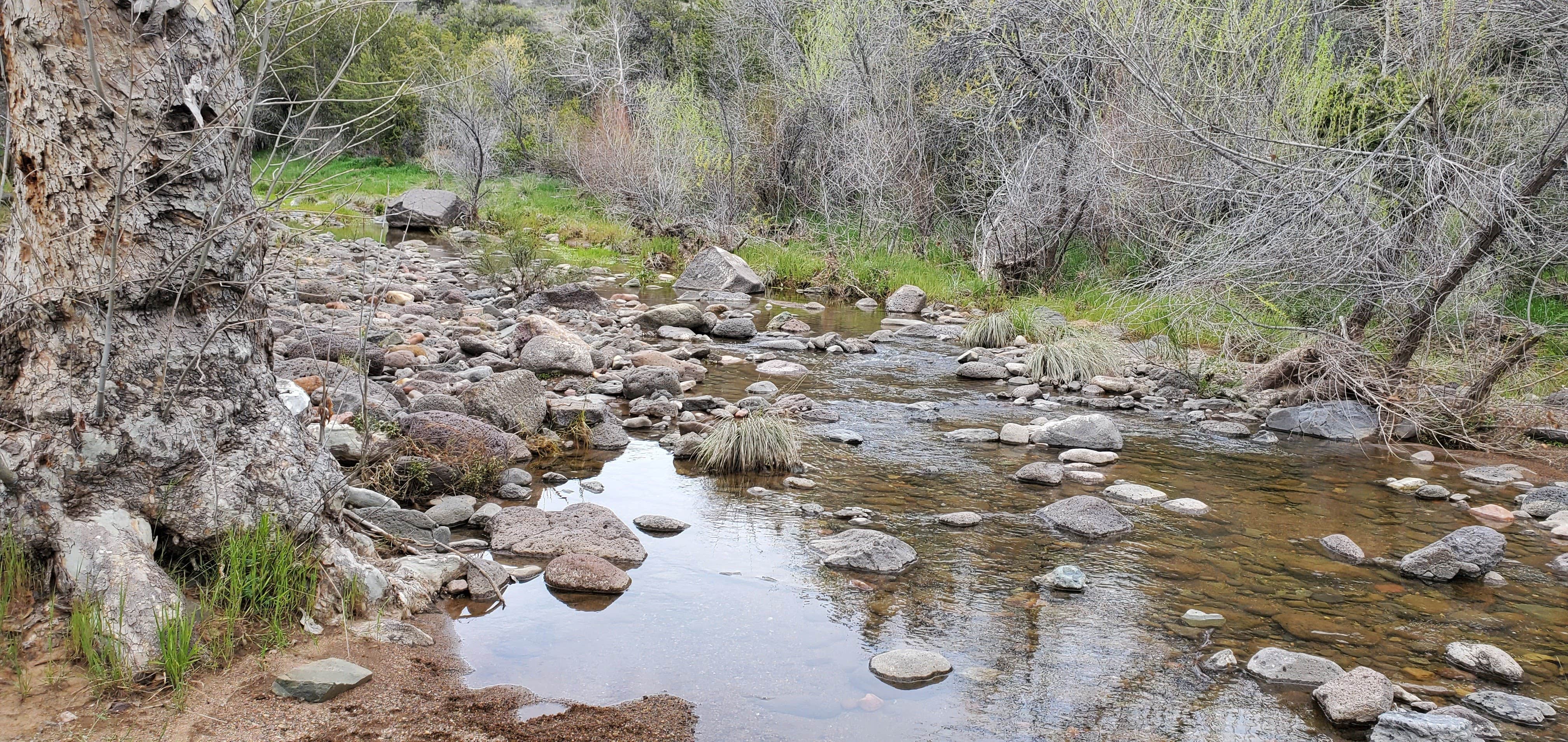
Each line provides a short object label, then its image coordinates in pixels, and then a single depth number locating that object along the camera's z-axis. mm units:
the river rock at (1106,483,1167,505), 6457
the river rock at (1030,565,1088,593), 4926
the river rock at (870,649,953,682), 3994
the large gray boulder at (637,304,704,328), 12406
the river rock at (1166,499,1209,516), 6262
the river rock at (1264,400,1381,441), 8453
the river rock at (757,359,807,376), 10229
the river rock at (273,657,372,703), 3316
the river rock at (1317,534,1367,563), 5531
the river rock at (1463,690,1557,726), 3779
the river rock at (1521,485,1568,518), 6371
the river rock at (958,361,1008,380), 10609
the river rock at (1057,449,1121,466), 7344
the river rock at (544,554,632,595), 4738
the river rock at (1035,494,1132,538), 5789
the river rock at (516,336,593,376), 9125
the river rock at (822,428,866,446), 7727
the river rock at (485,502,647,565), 5160
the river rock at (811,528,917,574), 5145
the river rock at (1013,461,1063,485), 6770
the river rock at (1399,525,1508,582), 5246
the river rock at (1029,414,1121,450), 7766
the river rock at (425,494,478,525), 5484
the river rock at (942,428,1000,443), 7984
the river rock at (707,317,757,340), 12289
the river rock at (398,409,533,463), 6129
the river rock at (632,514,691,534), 5668
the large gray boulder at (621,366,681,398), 8812
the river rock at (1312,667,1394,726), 3703
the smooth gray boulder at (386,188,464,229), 22891
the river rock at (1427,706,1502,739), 3646
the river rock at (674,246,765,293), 16234
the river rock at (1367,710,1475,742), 3494
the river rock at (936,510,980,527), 5863
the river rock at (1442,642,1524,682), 4137
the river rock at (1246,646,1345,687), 4047
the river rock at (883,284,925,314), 15273
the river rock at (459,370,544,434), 7113
